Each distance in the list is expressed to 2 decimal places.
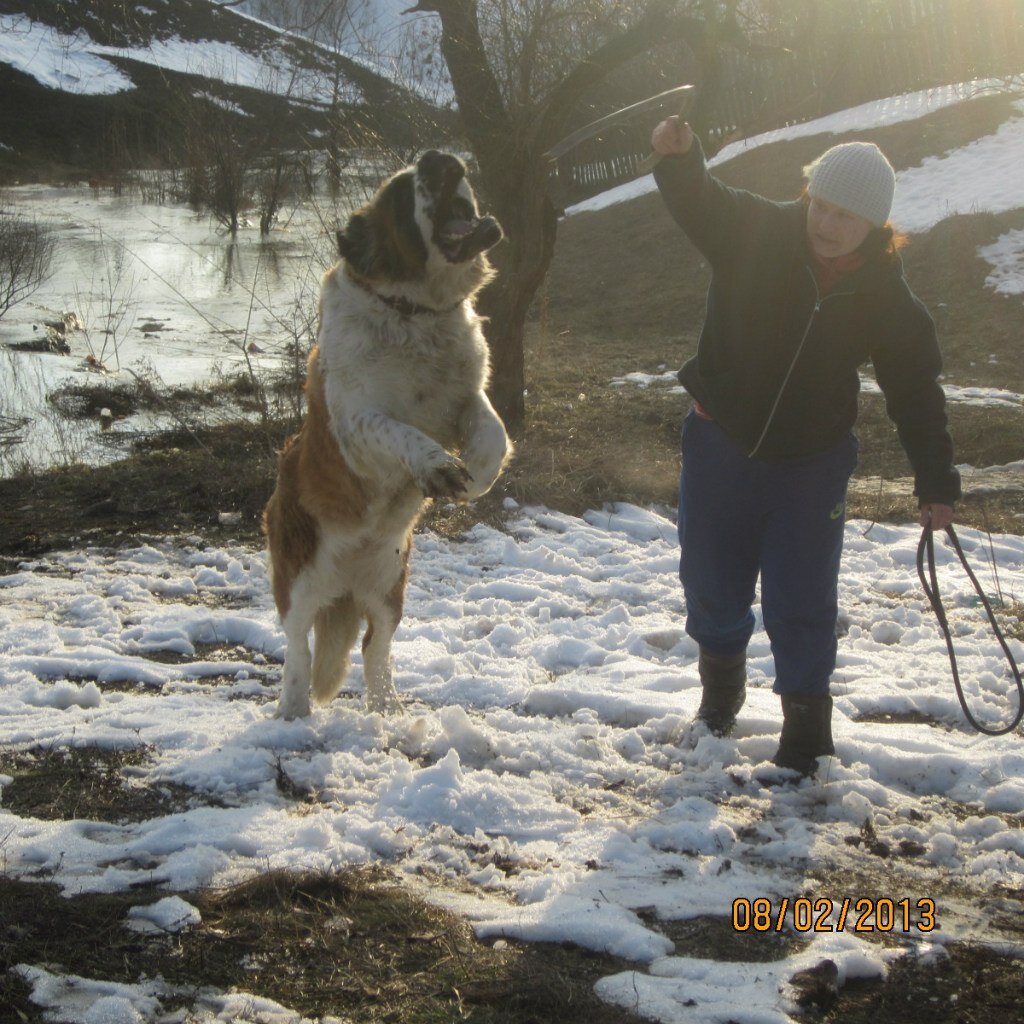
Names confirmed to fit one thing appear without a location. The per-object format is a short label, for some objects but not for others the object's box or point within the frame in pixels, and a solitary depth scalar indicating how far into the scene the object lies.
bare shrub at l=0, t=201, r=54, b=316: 10.17
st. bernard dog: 3.86
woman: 3.25
